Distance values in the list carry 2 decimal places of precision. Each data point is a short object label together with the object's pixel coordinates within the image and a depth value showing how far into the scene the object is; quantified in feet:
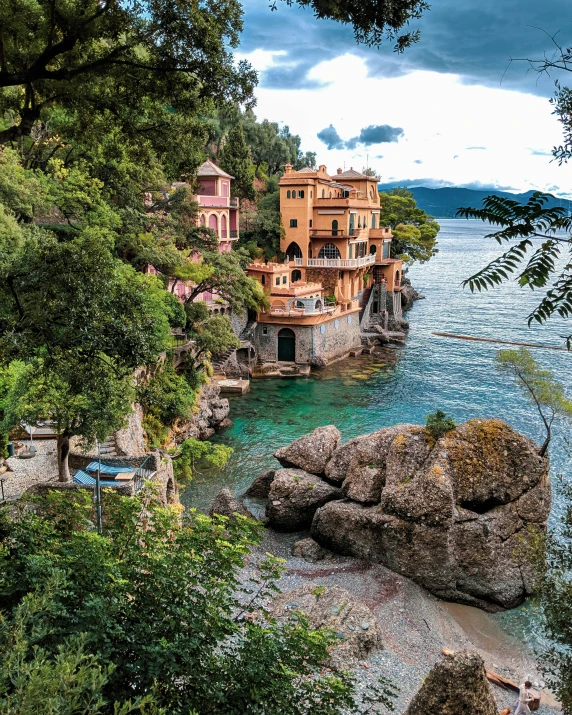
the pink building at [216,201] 144.80
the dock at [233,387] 130.00
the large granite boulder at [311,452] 77.61
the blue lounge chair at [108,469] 61.05
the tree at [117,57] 25.05
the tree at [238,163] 176.24
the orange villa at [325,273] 149.38
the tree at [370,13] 22.33
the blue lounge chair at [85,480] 56.75
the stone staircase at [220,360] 137.69
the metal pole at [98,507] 39.71
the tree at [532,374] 89.04
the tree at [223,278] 111.75
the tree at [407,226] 220.02
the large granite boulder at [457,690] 36.78
